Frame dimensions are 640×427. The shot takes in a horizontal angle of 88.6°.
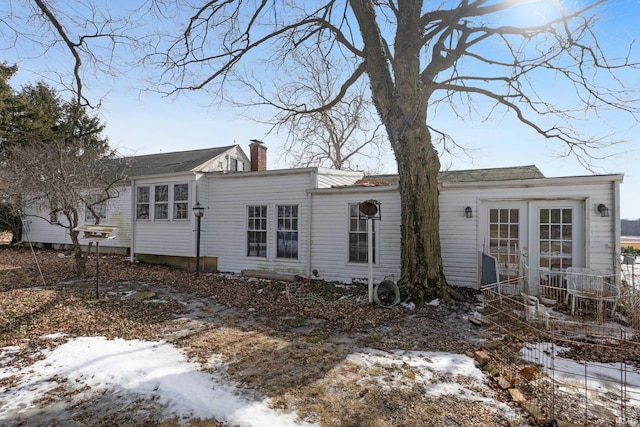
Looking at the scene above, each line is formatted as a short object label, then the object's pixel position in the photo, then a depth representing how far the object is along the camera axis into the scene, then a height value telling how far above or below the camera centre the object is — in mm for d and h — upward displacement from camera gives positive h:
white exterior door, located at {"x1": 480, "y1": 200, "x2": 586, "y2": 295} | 7656 -235
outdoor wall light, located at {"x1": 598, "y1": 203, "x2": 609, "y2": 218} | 7229 +360
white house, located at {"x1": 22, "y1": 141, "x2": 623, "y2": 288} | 7633 +75
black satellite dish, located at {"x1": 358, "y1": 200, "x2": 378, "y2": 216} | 7418 +368
